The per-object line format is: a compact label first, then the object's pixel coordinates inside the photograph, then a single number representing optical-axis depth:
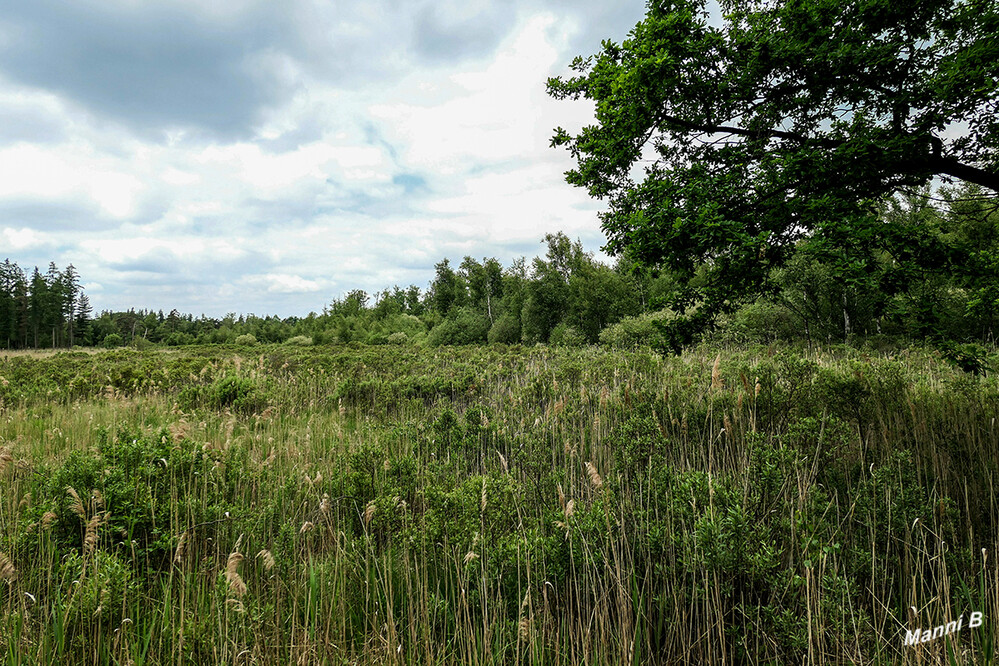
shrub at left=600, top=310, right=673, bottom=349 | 23.17
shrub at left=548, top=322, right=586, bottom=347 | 28.69
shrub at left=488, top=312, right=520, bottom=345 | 40.88
